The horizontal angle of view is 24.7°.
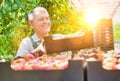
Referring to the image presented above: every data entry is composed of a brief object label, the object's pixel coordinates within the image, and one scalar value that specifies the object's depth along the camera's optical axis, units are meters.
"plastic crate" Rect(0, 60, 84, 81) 1.11
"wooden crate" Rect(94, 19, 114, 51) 1.26
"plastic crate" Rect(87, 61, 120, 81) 1.08
